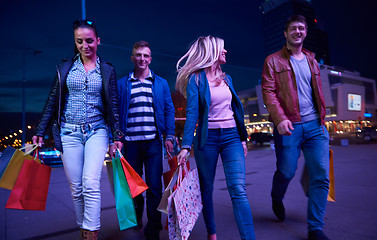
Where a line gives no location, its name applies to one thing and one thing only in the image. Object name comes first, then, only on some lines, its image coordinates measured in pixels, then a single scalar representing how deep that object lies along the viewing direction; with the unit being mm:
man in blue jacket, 3129
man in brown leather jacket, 2783
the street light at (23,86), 24547
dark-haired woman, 2553
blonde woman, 2531
